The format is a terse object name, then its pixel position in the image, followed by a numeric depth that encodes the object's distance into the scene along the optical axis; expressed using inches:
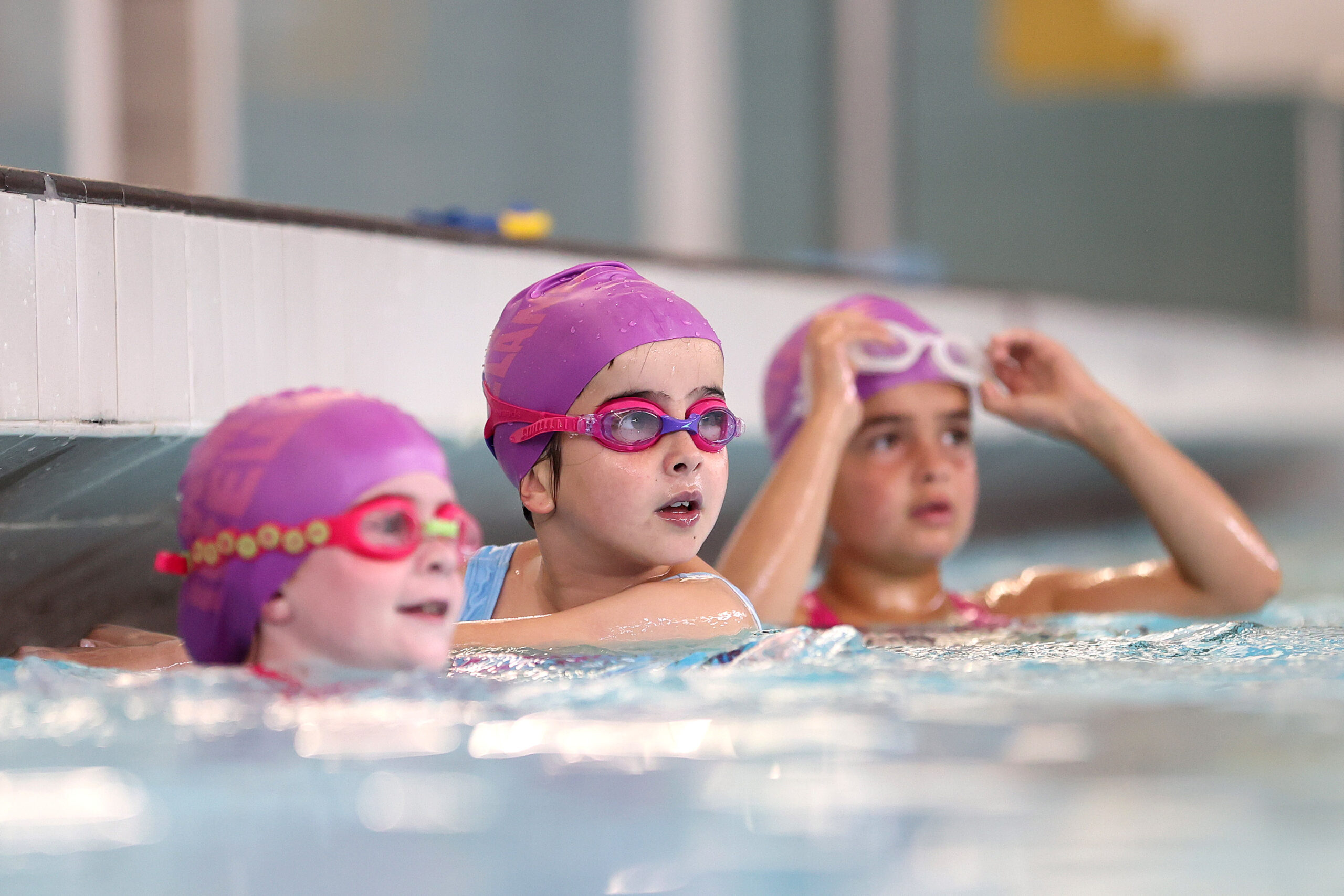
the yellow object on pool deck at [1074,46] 1165.7
